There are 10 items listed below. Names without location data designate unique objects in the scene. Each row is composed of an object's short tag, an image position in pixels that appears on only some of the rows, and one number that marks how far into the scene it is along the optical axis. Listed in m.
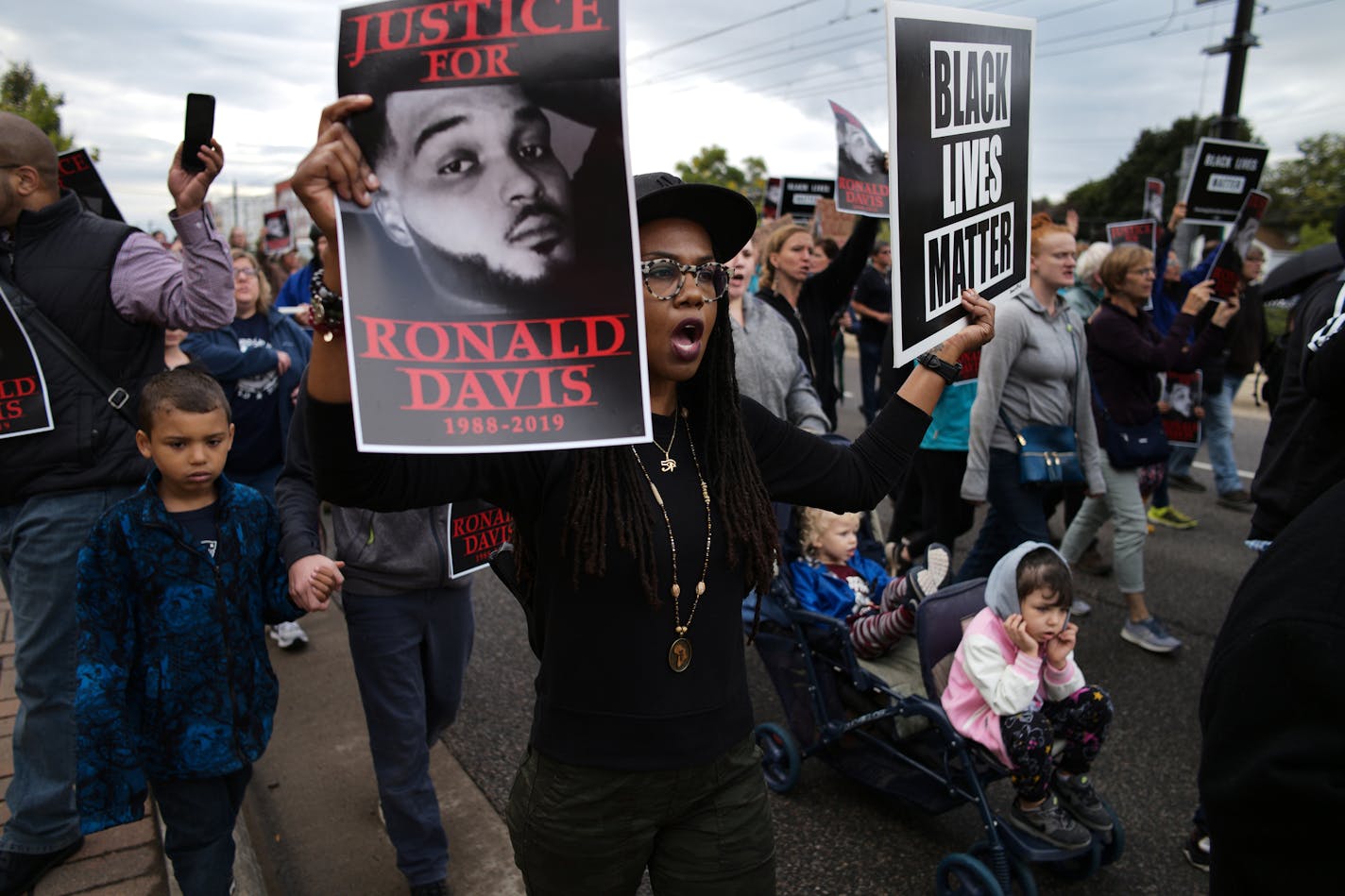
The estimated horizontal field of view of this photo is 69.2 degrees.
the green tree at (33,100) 16.84
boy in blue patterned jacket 2.36
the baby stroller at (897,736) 2.91
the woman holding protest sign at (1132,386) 4.80
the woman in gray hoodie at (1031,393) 4.32
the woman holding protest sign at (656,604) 1.70
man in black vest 2.65
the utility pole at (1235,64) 12.06
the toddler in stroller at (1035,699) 2.88
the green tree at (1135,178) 46.41
